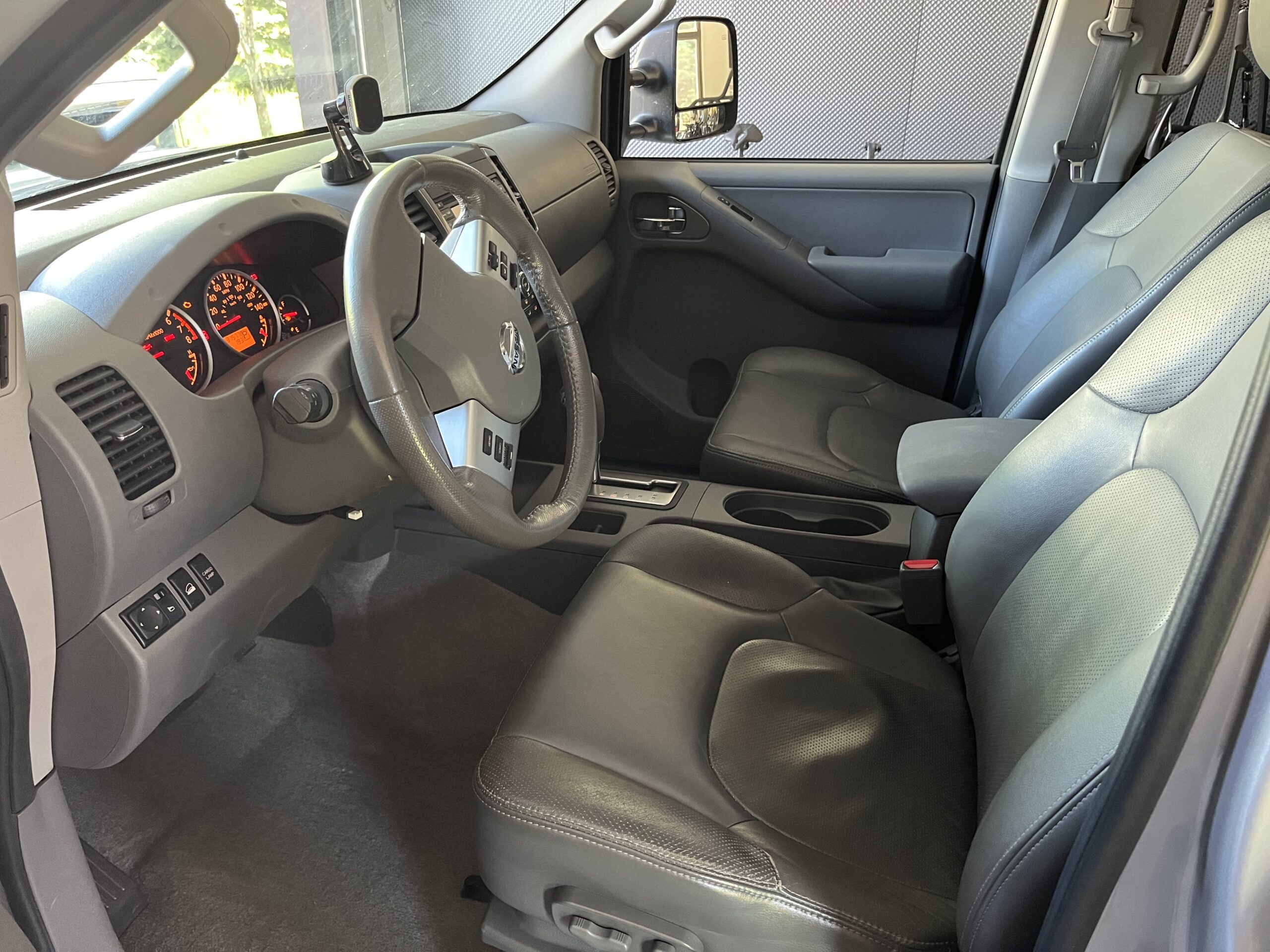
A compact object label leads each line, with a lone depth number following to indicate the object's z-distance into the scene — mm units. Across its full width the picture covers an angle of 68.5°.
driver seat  777
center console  1575
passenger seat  1407
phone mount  1415
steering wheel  939
